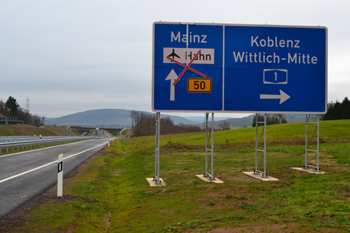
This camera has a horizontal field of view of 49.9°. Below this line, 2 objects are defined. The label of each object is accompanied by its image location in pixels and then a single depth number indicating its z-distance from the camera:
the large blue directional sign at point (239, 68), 13.77
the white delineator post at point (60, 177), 10.22
